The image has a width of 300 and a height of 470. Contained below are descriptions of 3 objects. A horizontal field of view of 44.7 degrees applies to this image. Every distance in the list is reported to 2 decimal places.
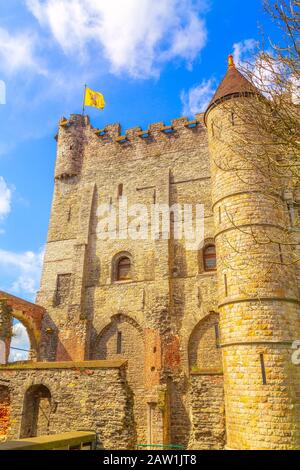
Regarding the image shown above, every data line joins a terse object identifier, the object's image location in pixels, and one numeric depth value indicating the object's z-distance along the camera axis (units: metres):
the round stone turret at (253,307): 8.94
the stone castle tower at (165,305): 9.59
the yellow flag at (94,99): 21.52
